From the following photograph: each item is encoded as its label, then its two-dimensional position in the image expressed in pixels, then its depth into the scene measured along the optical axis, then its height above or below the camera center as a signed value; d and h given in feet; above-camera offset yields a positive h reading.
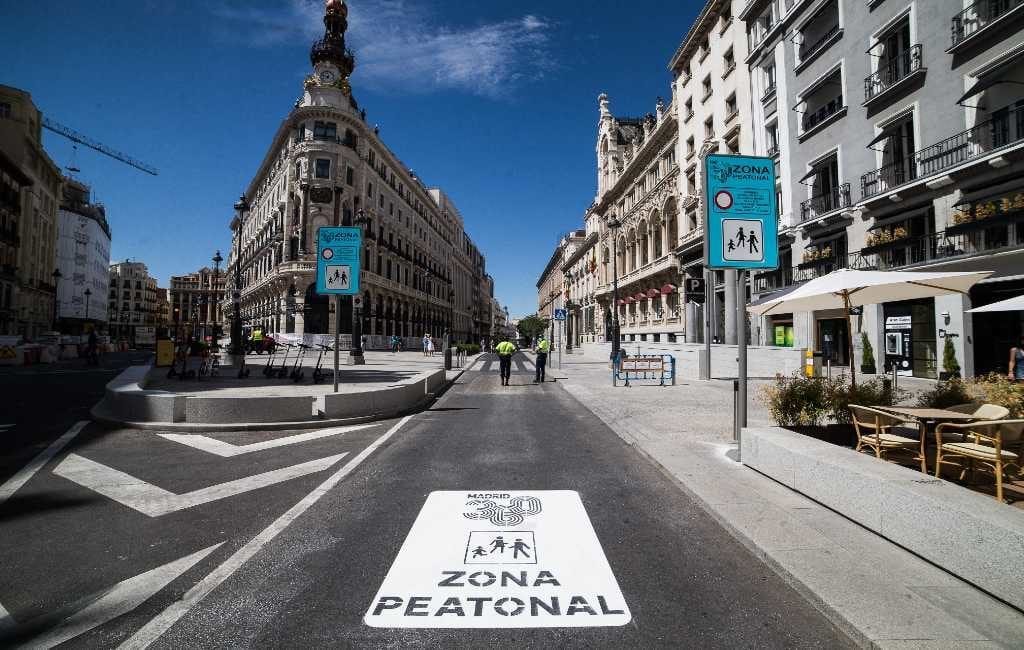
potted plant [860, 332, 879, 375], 59.62 -2.56
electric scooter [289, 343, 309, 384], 45.85 -3.53
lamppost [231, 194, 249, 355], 62.24 +2.12
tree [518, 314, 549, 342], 311.78 +11.18
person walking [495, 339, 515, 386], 50.72 -1.79
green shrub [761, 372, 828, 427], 18.88 -2.66
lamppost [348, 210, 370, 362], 76.90 -0.55
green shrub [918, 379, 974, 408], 17.92 -2.28
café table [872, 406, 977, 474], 13.79 -2.43
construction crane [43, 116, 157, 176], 284.41 +137.96
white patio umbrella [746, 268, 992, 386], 18.66 +2.36
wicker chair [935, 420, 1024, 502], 11.33 -3.00
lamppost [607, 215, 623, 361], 75.61 +3.08
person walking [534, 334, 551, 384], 54.80 -1.76
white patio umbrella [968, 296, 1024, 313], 30.35 +2.38
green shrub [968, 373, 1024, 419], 14.78 -1.88
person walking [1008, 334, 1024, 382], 37.94 -1.90
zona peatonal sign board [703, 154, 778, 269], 19.76 +5.60
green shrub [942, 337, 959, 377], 49.62 -2.14
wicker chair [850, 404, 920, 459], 15.20 -3.35
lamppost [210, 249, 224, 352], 86.53 +15.63
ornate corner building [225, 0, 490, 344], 135.33 +45.28
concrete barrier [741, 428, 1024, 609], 8.73 -4.03
